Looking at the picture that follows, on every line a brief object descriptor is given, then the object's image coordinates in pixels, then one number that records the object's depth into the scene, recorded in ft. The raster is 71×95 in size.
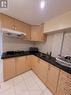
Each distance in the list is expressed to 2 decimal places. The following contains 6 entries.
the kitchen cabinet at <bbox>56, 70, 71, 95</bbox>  3.10
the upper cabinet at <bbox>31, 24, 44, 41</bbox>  6.63
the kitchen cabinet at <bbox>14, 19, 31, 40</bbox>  5.83
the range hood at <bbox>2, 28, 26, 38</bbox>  4.67
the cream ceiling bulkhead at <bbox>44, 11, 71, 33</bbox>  3.94
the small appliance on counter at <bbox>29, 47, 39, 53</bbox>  7.72
